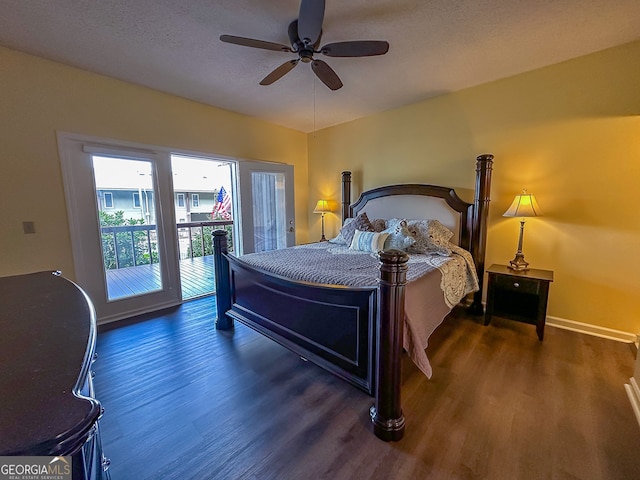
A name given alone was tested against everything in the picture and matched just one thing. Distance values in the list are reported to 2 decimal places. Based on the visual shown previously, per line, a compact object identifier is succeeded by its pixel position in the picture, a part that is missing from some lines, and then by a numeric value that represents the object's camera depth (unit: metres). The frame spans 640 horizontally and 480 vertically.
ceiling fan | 1.64
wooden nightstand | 2.46
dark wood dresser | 0.46
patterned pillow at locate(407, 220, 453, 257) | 2.82
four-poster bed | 1.47
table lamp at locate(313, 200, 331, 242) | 4.39
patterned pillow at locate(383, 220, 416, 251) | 2.84
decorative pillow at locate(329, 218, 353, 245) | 3.48
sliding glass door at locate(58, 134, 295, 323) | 2.77
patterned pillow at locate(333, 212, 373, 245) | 3.40
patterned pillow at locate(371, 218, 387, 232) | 3.41
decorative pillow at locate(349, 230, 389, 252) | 2.97
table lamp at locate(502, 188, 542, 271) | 2.57
